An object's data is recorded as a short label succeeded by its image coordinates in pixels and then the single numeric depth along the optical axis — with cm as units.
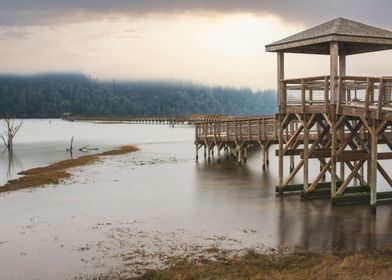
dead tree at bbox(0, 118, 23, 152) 5362
